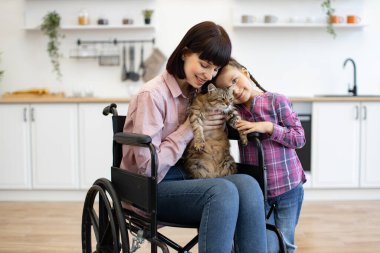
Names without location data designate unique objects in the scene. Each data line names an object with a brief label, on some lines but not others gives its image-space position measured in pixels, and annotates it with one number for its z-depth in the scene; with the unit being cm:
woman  155
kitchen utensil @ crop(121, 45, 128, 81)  448
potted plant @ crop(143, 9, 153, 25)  435
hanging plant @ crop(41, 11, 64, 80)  432
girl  195
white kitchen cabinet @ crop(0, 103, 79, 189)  395
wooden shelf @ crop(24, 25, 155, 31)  432
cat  183
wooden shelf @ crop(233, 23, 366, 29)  429
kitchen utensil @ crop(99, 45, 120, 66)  448
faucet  423
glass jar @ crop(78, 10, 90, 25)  435
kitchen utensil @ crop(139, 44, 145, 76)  447
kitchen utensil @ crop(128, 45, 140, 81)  446
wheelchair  155
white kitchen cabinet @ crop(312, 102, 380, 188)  392
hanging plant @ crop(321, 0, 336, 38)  430
